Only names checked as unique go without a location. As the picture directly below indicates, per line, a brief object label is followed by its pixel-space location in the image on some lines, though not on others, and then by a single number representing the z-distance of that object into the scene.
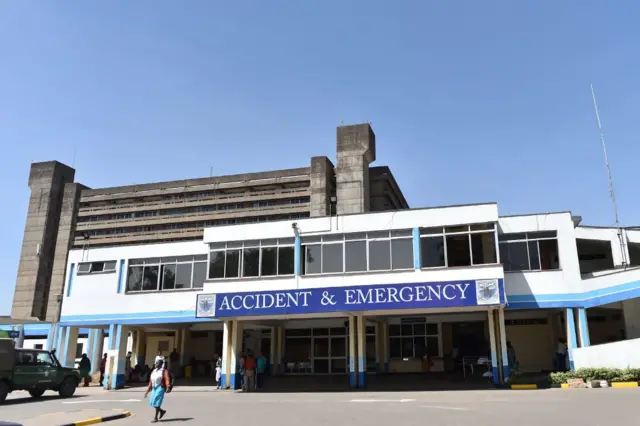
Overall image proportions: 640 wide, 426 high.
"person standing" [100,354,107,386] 29.63
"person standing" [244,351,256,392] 23.03
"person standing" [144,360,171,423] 13.22
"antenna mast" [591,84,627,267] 24.66
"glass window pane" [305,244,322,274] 23.80
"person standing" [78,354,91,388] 27.50
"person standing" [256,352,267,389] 24.64
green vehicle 18.86
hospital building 21.95
